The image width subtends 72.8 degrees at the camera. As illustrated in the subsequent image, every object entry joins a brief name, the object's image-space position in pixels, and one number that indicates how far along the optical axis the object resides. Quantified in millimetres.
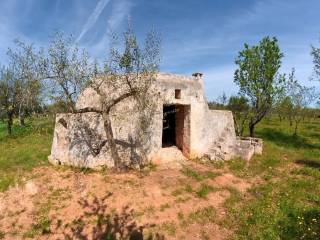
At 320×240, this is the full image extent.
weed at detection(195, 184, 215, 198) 8512
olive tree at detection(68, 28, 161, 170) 9004
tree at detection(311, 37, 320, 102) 15338
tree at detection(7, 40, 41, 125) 8987
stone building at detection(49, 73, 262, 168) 9977
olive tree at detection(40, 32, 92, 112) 8942
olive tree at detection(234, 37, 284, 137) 14841
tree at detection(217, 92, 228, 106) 32441
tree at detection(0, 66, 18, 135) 18890
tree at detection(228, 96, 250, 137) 17943
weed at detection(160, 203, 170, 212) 7734
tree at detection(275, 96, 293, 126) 23347
